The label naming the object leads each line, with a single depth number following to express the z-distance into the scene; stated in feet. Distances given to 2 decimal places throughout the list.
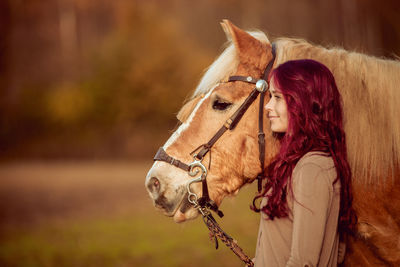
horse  14.24
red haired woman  13.63
